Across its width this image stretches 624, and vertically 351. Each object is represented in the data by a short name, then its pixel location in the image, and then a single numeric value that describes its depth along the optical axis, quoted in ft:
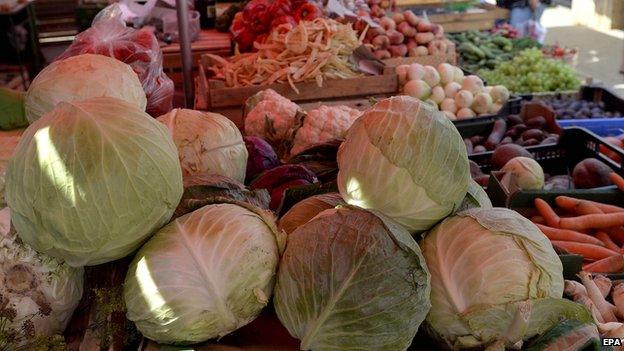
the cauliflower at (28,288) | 4.82
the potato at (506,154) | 11.11
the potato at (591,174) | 10.53
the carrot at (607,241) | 9.34
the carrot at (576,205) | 9.39
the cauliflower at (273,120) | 10.43
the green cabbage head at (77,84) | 6.52
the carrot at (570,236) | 9.25
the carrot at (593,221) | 9.27
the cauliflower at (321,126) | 9.48
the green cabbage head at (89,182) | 4.18
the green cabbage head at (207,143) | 6.68
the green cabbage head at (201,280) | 4.31
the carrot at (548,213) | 9.26
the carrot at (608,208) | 9.52
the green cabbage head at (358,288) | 4.09
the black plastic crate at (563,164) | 9.44
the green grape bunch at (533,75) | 19.17
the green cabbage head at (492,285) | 4.33
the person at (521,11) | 28.09
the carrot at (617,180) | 9.77
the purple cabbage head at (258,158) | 7.89
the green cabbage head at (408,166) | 4.60
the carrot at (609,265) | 8.48
